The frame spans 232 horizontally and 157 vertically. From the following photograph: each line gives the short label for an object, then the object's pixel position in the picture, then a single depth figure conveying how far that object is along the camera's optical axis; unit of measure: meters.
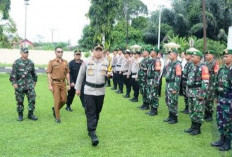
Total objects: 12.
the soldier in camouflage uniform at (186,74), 7.39
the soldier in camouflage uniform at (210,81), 8.14
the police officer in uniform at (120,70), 13.77
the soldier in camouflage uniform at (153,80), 8.52
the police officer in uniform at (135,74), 11.49
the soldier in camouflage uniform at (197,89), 6.49
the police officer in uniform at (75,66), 9.01
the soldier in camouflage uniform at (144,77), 9.71
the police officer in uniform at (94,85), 6.03
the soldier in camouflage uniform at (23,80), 7.81
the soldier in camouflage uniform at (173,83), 7.52
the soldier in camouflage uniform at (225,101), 5.69
